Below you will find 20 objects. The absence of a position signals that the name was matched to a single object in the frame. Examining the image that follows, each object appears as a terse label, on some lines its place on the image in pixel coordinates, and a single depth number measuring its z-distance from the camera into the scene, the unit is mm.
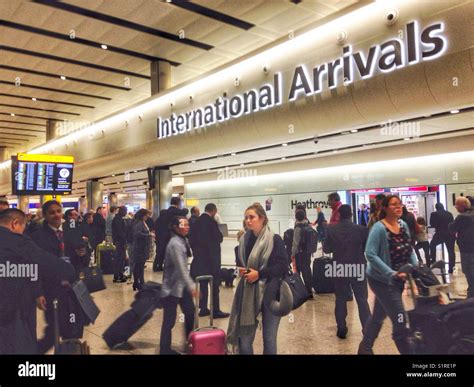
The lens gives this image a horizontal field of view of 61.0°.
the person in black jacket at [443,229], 9125
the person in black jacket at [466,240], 6348
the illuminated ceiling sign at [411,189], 14684
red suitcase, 3707
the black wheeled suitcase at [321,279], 7277
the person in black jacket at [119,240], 9508
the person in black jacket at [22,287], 3000
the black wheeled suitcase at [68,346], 3584
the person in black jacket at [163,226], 7184
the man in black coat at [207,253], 5801
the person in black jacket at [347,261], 4691
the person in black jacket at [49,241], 4109
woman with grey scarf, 3568
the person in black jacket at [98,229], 10508
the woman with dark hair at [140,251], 8156
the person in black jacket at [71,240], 5577
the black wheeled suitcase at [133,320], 4426
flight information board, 9953
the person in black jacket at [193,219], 5943
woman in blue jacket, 3534
